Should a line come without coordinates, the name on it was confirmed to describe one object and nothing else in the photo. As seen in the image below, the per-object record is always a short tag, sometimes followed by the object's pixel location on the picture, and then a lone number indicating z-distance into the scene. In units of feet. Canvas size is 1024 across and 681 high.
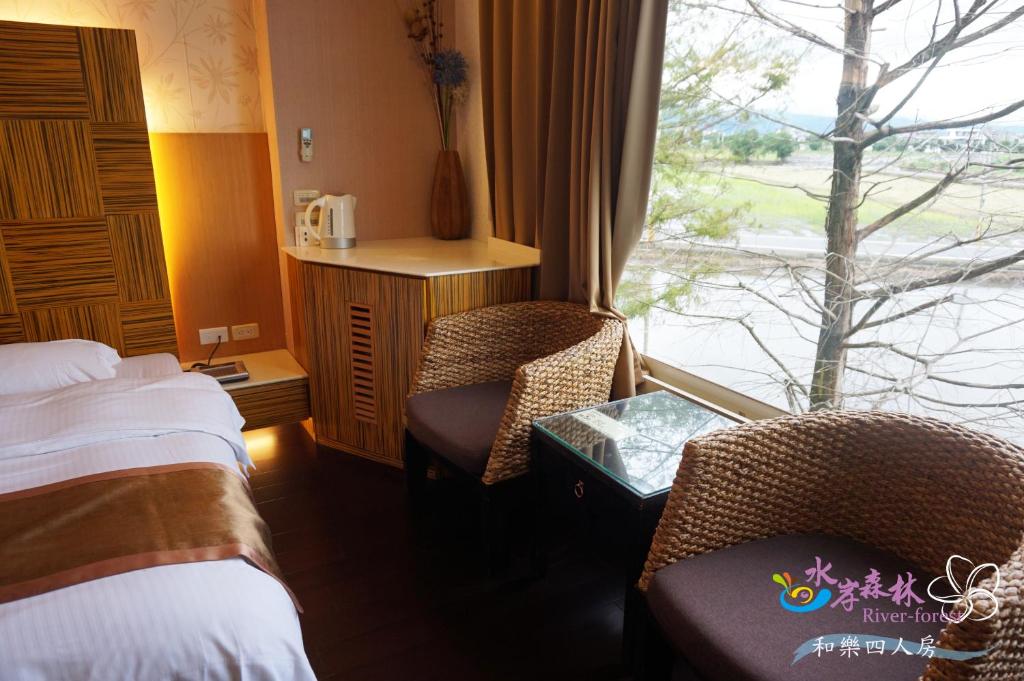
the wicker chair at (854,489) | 4.20
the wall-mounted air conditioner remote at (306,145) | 9.57
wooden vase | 10.23
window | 4.72
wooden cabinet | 8.04
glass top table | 5.36
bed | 3.59
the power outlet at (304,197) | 9.77
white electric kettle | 9.41
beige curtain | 6.70
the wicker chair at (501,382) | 6.29
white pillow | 6.81
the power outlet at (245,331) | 10.37
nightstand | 9.35
